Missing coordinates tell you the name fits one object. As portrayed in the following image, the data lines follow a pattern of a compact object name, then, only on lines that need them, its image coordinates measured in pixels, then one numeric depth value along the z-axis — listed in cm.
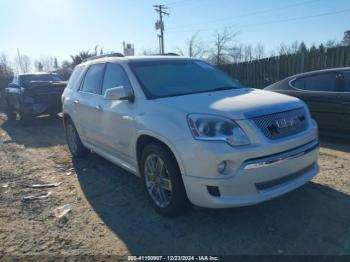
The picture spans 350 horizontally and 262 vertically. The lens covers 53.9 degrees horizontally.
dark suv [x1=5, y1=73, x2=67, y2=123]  1155
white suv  327
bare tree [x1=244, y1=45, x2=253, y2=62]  5974
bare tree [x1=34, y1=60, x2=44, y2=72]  5659
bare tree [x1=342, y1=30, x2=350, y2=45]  3816
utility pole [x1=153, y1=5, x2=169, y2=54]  4012
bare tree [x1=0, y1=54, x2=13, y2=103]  2297
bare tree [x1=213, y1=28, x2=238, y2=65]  5338
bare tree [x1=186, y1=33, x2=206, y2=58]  5203
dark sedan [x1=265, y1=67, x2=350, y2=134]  639
